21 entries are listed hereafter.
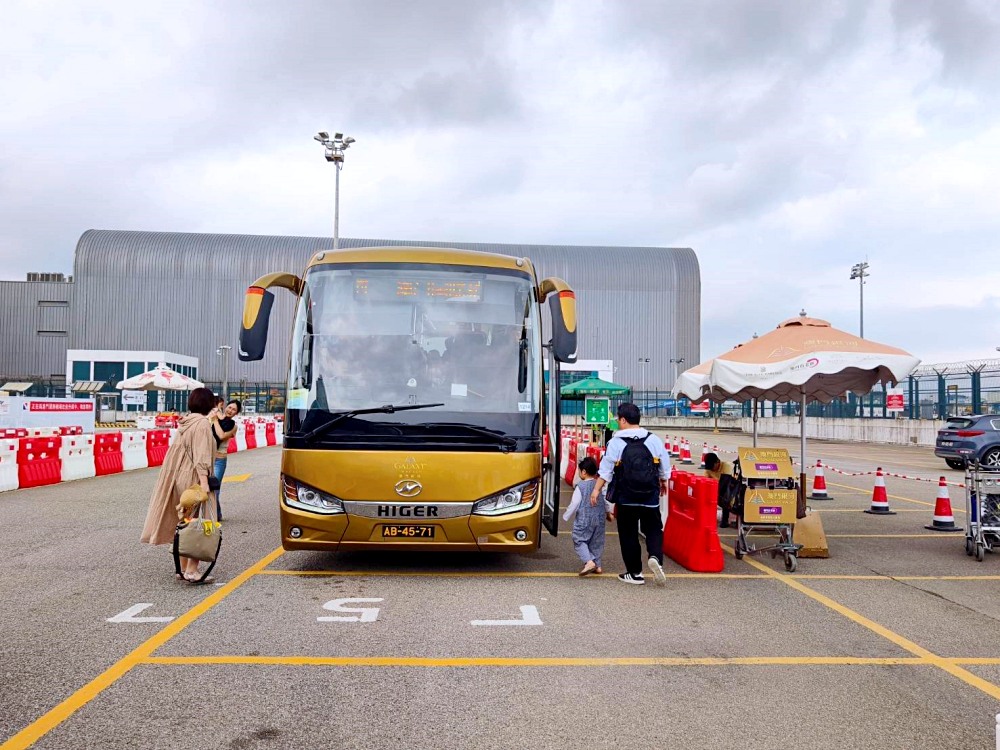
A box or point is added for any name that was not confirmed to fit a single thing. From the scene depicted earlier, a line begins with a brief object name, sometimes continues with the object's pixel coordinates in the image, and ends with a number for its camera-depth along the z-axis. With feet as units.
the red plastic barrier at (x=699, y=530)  27.17
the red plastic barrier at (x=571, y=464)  56.49
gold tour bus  23.93
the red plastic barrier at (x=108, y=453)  58.54
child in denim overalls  25.91
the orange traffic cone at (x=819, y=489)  49.32
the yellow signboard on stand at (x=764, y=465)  28.32
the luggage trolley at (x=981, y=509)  29.12
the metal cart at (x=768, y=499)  28.19
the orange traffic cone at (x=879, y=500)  42.57
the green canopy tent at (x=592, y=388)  87.88
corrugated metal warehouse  230.07
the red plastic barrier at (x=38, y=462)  49.73
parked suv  69.21
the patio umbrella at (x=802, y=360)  31.07
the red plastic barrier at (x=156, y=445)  67.15
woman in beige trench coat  23.70
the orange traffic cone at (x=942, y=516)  37.35
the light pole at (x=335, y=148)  97.10
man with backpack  24.70
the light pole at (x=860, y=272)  200.23
